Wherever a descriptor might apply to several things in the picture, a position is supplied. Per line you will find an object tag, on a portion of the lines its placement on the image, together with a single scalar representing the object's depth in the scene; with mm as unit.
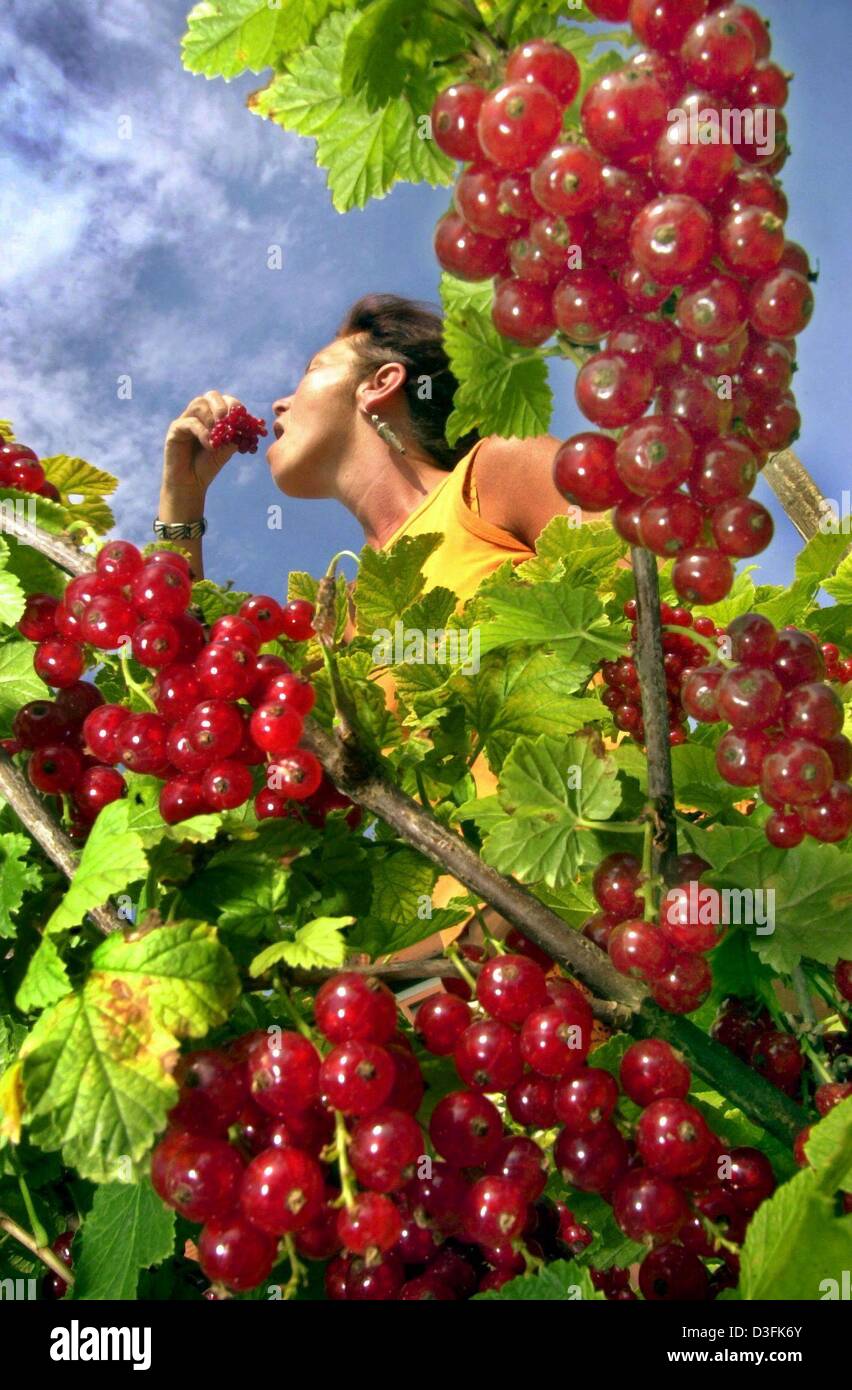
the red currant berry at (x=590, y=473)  123
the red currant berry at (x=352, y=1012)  121
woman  1305
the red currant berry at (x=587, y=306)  120
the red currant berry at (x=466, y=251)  131
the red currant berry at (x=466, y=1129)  126
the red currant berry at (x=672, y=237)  110
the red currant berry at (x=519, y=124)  117
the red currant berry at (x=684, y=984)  132
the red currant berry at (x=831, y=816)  129
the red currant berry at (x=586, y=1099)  125
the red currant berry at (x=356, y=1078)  116
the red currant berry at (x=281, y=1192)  114
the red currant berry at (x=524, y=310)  127
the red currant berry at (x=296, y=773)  143
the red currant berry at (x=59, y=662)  168
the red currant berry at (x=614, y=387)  117
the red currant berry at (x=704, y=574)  120
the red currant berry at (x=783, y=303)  116
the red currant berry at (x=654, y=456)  114
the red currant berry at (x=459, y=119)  129
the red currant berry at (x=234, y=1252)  119
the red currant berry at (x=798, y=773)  124
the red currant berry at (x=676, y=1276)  132
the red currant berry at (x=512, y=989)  130
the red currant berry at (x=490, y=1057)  127
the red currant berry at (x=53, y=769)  162
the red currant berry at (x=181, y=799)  149
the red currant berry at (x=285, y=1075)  119
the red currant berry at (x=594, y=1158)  130
